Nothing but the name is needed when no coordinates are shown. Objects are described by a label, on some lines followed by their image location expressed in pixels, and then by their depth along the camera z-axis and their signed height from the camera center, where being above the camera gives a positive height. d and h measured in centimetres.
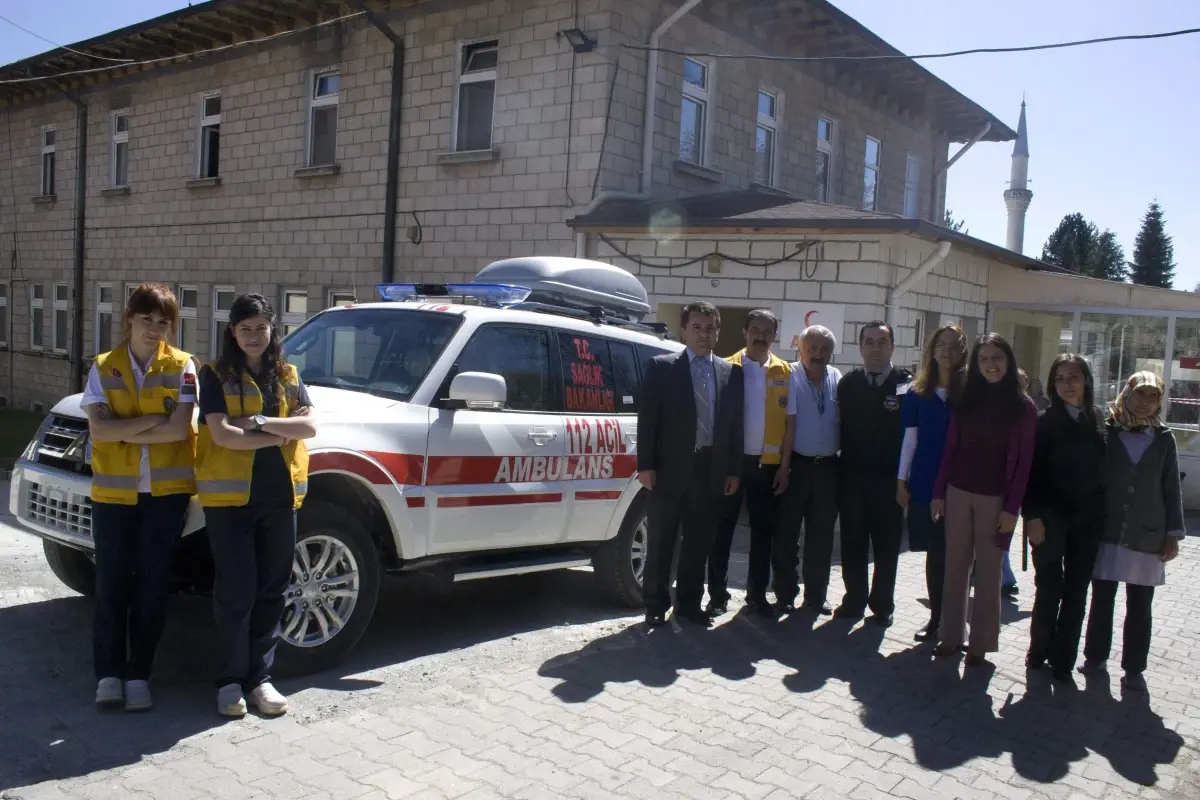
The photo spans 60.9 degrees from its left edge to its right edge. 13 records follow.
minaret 2533 +386
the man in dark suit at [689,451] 595 -69
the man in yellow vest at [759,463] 637 -79
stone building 1241 +275
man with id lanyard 641 -78
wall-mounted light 1180 +333
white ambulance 486 -73
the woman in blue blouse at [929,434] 595 -52
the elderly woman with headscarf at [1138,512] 540 -82
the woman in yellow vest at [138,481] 423 -73
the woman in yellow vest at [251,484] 427 -73
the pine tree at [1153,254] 5734 +587
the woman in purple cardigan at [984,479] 543 -71
